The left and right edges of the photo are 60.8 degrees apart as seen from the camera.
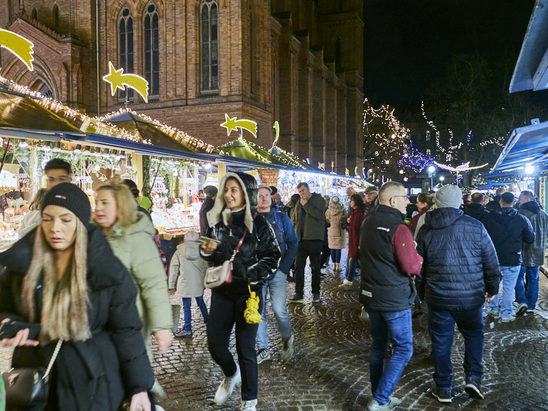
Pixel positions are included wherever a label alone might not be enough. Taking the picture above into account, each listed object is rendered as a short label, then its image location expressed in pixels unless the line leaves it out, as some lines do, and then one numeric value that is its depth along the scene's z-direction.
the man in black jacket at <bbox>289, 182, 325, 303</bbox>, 8.44
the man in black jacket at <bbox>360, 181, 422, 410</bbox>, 3.89
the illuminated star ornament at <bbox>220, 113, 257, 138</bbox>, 18.78
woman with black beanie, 1.97
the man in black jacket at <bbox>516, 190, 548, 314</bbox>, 7.41
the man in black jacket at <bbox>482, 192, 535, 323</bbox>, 6.71
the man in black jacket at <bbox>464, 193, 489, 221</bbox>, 7.24
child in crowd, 6.38
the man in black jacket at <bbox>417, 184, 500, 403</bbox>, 4.23
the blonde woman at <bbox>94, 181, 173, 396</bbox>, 2.80
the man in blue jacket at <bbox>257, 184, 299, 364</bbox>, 5.38
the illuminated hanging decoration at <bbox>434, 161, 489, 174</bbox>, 30.98
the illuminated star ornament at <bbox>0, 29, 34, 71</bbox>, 8.78
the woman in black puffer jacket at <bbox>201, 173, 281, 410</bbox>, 3.86
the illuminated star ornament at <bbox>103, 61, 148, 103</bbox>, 14.10
